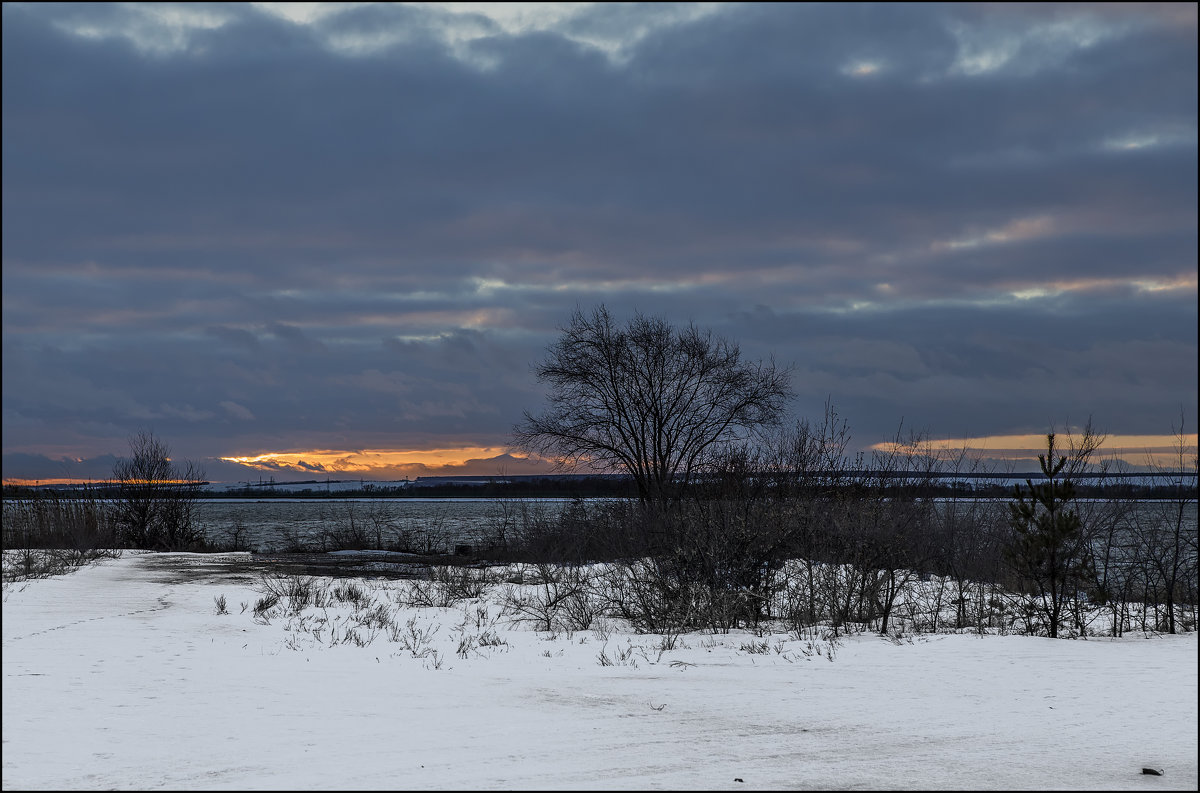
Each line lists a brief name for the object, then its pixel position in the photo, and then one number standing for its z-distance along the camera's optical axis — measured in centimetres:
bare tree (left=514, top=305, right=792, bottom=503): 3834
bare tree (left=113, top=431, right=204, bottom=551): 3697
